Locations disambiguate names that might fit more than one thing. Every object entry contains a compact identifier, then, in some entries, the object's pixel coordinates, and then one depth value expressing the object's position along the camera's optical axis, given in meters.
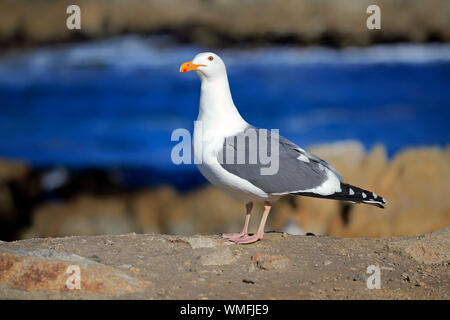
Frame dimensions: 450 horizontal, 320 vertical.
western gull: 7.54
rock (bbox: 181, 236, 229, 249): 7.32
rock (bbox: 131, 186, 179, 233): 14.84
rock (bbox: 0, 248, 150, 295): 5.68
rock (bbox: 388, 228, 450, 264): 7.11
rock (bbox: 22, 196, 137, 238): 14.91
